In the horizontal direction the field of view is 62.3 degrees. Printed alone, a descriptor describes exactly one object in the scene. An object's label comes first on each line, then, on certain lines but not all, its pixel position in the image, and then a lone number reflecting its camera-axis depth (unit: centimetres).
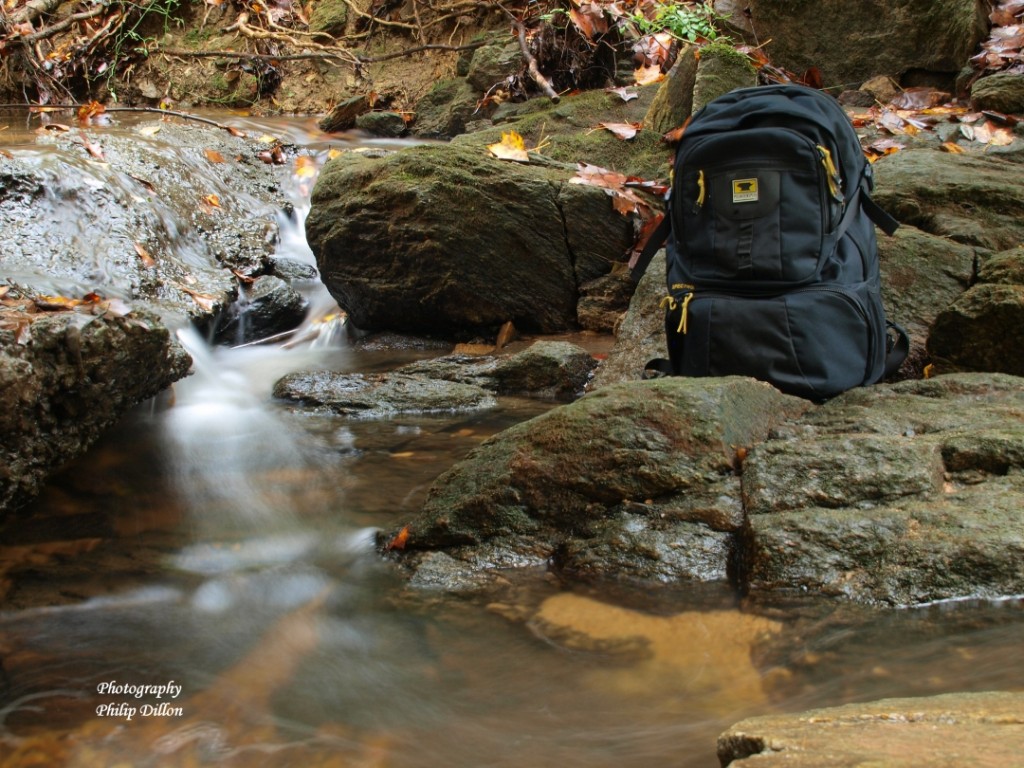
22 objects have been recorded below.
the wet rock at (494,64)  736
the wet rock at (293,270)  579
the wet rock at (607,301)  485
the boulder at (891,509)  194
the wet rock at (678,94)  532
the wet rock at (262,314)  525
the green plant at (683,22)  665
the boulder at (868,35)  620
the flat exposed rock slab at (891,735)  104
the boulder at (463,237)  478
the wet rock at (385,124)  816
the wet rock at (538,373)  413
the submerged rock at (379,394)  395
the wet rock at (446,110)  780
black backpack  299
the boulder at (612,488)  226
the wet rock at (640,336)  394
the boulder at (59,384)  264
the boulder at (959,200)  393
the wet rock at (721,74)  509
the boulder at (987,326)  317
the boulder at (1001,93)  534
